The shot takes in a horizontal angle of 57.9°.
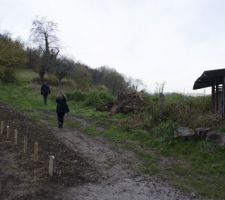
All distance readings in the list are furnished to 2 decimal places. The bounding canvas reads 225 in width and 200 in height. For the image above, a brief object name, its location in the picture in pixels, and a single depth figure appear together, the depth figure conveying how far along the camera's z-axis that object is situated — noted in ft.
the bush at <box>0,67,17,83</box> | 71.53
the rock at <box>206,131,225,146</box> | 20.83
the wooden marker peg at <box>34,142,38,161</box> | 18.51
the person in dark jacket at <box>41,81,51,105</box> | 45.33
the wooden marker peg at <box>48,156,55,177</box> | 15.88
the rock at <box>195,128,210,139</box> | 22.27
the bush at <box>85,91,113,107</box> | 46.04
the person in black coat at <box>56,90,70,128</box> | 28.50
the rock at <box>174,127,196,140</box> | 22.58
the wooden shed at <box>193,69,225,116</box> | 25.18
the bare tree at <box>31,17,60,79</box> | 88.45
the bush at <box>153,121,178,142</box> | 23.66
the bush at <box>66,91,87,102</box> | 50.51
